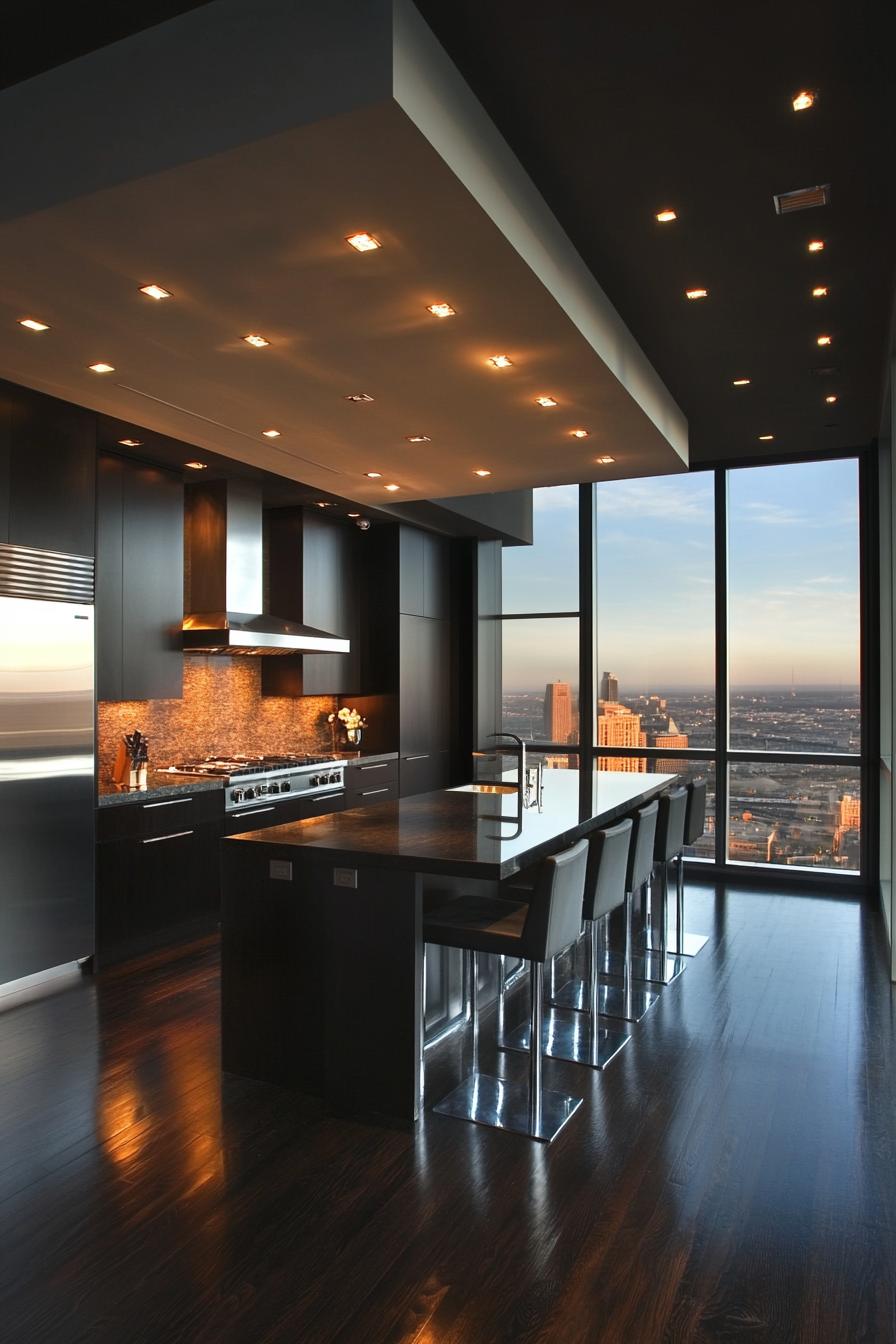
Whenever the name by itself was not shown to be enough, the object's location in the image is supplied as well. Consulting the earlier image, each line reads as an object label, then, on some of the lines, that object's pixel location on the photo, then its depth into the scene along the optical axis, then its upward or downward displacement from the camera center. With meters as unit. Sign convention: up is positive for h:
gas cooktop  5.73 -0.51
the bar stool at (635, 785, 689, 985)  4.51 -0.86
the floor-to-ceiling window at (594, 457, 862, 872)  6.86 +0.32
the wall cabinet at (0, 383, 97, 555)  4.20 +1.04
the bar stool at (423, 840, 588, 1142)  2.98 -0.85
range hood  5.92 +0.84
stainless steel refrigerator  4.18 -0.34
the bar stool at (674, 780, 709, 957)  4.99 -0.79
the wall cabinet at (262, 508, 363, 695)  6.90 +0.79
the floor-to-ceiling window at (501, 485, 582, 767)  7.90 +0.53
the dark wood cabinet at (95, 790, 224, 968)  4.74 -1.02
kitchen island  3.02 -0.89
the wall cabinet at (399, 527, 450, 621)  7.63 +1.00
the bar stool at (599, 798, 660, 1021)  4.01 -0.90
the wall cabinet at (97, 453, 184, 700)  5.12 +0.63
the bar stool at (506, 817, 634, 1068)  3.51 -1.22
